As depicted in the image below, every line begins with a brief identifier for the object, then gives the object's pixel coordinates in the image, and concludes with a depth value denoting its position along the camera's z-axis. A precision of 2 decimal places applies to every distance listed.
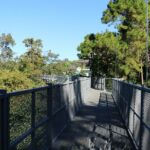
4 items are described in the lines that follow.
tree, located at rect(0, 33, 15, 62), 25.86
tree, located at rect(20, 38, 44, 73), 25.10
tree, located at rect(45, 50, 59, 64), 30.23
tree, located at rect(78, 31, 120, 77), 24.65
